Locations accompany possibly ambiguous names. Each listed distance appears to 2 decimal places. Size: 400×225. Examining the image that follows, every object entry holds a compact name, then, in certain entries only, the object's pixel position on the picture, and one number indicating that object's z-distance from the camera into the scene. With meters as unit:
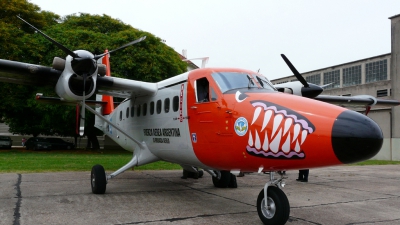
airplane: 4.44
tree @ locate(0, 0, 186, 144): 24.08
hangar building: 27.95
